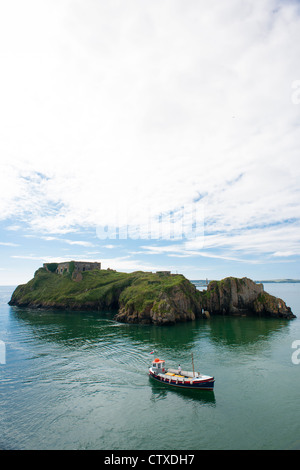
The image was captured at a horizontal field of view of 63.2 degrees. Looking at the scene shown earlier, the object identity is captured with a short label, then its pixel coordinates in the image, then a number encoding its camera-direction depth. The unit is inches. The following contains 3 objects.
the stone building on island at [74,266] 7306.6
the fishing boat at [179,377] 1632.6
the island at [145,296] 4158.5
